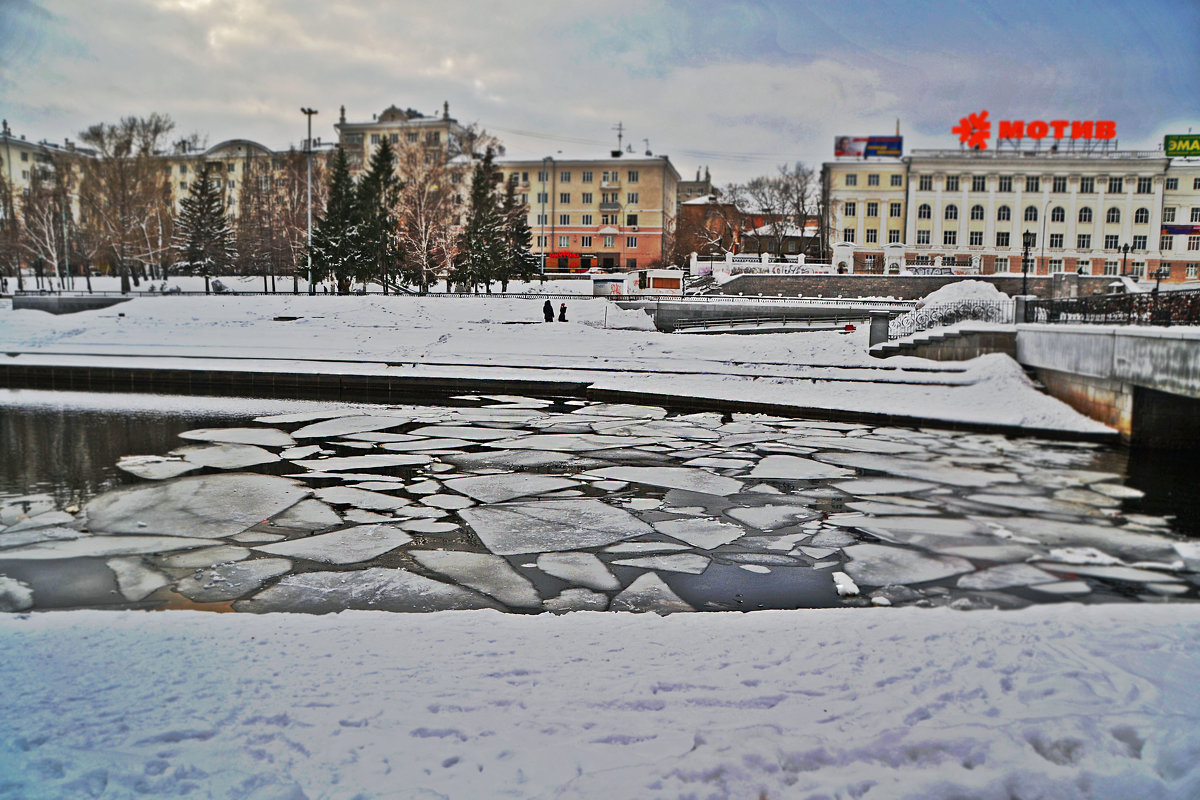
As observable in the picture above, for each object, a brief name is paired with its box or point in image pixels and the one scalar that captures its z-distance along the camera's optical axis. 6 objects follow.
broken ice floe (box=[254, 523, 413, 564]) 7.18
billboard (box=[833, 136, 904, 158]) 75.19
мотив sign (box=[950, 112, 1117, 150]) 66.56
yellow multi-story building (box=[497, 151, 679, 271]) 78.56
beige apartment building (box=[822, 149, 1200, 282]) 73.38
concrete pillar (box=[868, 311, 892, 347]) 22.75
